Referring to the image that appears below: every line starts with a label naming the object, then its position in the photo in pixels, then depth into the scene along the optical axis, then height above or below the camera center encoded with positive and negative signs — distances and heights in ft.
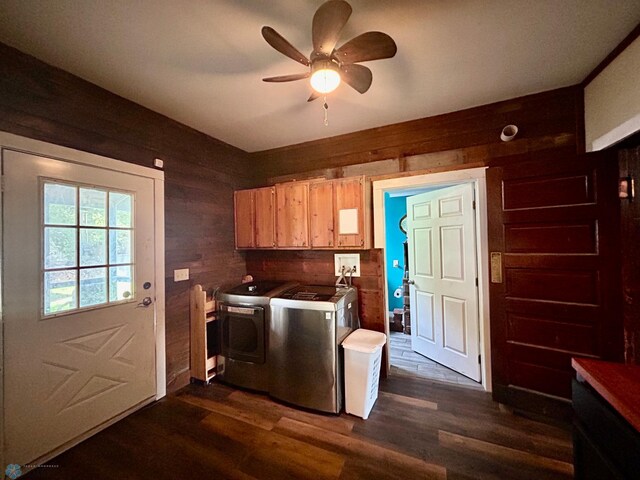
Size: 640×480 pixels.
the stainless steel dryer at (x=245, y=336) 7.57 -2.91
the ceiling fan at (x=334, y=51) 3.72 +3.41
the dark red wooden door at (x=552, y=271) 5.68 -0.78
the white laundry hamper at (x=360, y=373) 6.43 -3.49
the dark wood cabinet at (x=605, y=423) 2.51 -2.12
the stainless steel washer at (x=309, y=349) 6.62 -2.94
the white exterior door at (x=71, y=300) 4.87 -1.20
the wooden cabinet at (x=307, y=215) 8.19 +1.07
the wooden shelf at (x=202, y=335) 8.07 -2.98
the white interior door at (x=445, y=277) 7.98 -1.32
